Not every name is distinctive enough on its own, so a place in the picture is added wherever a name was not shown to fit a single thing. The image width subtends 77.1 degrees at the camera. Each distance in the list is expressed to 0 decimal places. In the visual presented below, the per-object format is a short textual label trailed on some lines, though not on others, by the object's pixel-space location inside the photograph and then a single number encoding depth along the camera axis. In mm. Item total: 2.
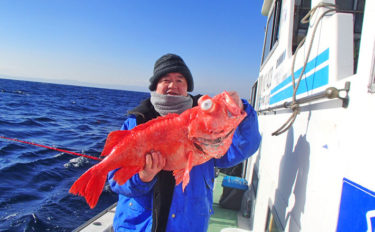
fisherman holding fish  2281
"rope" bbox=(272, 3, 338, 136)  1881
